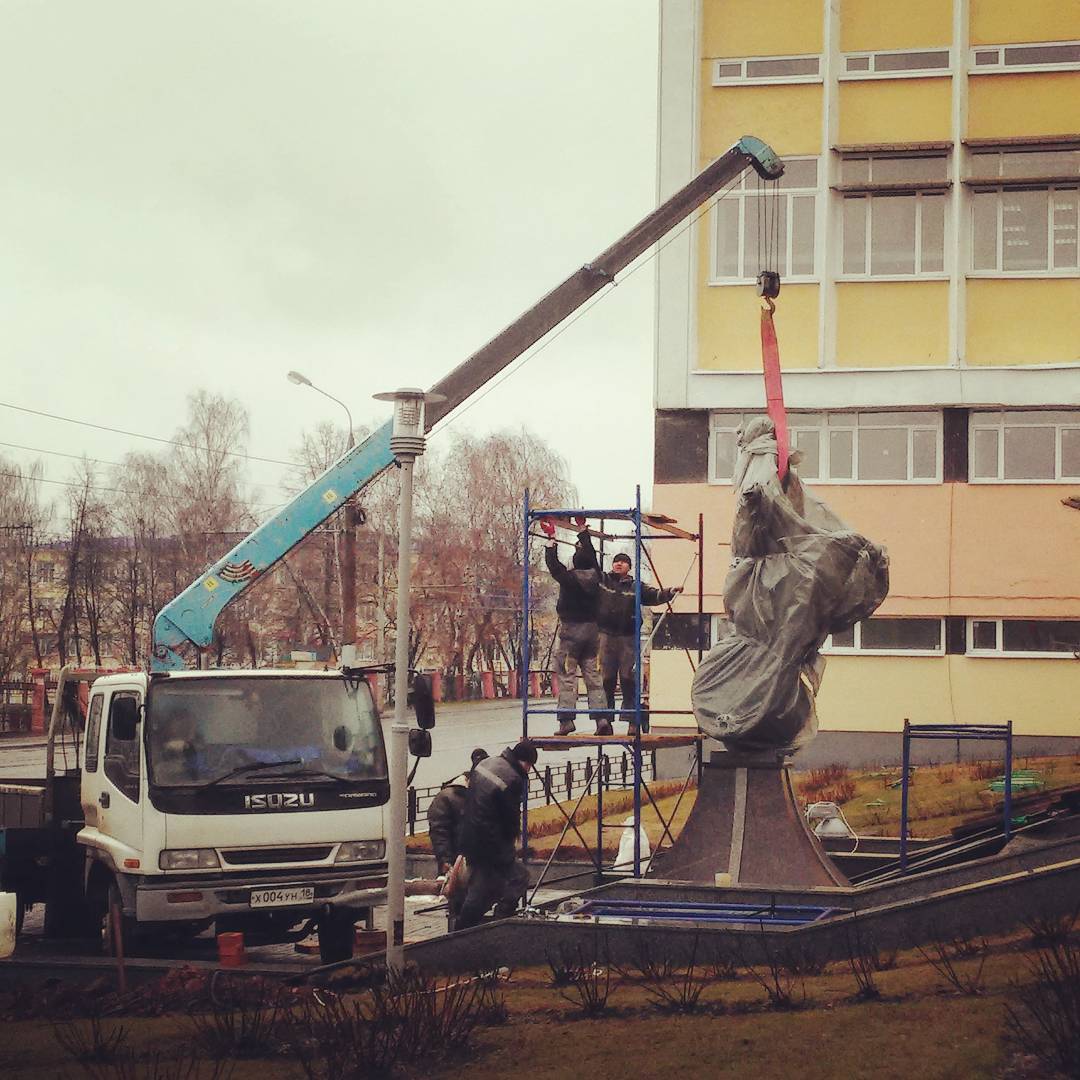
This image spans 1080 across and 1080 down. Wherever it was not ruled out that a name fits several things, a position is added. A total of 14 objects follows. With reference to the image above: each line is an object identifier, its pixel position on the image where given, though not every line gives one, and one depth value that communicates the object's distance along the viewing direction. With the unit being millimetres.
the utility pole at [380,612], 38897
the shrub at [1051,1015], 6766
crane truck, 11852
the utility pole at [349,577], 28266
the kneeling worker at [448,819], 13031
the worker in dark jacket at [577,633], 15234
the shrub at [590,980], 8930
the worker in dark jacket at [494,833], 11945
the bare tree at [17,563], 55062
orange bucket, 11883
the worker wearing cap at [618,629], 15539
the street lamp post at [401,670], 10703
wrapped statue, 12898
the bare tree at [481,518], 62719
